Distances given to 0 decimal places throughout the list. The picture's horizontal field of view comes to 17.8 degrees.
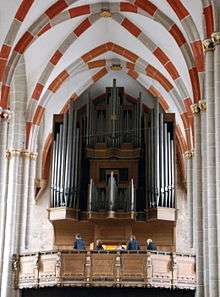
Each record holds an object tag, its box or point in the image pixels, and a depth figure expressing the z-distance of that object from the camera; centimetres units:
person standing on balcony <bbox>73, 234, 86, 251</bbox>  1989
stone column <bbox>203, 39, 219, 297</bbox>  1591
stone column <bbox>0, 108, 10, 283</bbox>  2001
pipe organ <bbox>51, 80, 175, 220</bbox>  2250
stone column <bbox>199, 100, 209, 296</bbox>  1766
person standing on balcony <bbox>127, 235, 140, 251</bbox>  1983
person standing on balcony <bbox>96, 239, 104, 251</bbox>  1995
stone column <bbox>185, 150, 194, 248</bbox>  2356
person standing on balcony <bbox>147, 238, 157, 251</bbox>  1999
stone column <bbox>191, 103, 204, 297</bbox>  1903
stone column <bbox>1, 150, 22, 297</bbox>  2108
